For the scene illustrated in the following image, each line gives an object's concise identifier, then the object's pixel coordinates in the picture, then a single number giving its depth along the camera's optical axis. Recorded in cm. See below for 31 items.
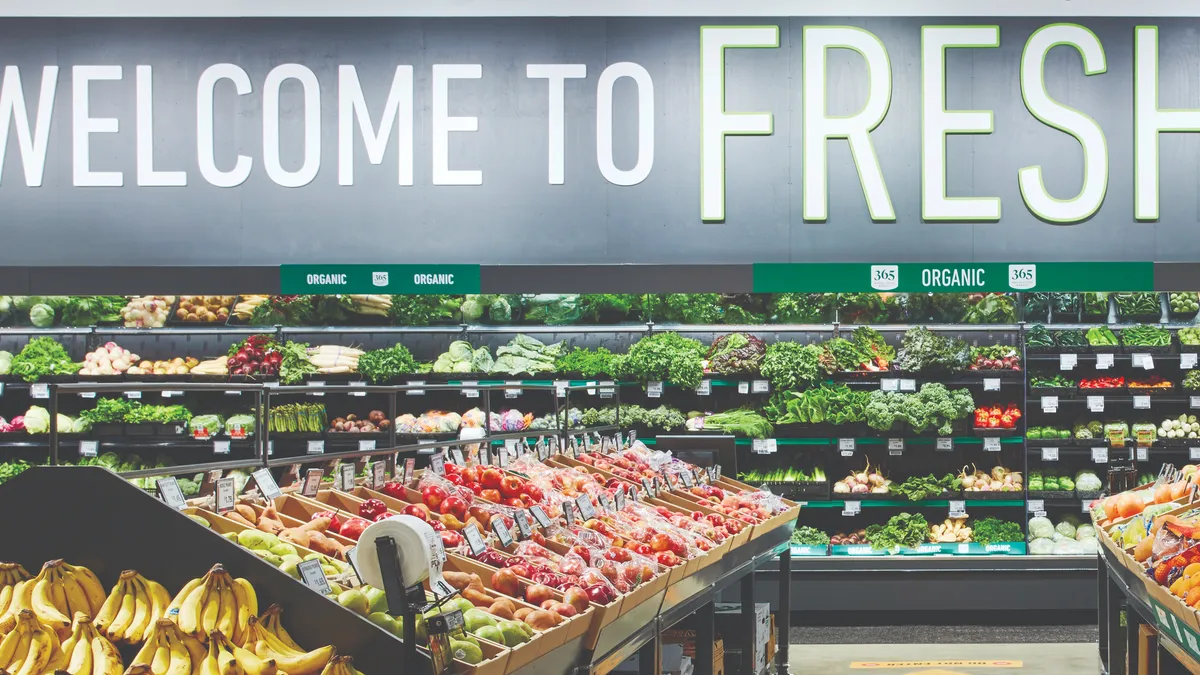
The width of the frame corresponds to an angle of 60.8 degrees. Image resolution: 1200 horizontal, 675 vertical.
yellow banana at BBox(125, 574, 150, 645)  262
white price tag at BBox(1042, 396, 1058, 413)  749
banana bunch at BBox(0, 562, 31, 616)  281
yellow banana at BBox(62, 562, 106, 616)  282
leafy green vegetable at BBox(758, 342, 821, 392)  737
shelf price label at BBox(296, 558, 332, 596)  268
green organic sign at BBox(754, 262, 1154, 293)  643
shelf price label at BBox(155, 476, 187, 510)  287
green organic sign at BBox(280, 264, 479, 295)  648
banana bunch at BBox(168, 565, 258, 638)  258
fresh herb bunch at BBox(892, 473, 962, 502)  742
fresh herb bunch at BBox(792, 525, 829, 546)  736
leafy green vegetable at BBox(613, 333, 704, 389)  734
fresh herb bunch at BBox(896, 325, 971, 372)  738
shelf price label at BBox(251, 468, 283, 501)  331
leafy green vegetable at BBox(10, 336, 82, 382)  782
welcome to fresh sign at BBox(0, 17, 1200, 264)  672
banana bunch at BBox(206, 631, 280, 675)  245
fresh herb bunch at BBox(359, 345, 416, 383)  745
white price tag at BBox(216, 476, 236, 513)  314
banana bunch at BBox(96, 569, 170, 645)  264
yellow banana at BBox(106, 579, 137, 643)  264
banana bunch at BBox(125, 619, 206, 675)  248
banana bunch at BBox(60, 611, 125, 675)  252
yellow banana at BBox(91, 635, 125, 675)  253
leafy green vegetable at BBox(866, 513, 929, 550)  732
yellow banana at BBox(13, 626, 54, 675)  246
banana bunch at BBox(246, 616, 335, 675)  249
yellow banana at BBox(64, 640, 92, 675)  250
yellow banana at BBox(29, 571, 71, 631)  263
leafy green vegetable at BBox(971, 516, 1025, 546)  737
